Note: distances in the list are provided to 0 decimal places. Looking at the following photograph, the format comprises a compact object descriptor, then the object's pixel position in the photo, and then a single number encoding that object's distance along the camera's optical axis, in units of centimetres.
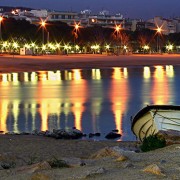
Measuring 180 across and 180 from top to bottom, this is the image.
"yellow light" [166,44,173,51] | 14245
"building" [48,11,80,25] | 19249
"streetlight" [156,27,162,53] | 14132
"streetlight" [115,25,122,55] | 15031
